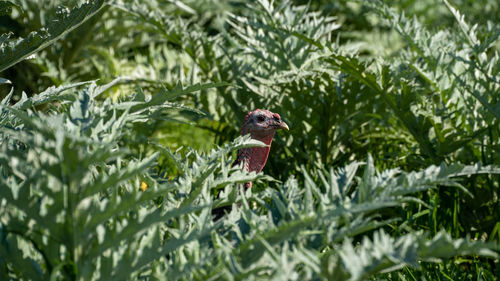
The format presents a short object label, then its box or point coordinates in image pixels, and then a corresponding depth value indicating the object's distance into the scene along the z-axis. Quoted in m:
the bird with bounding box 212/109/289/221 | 4.74
